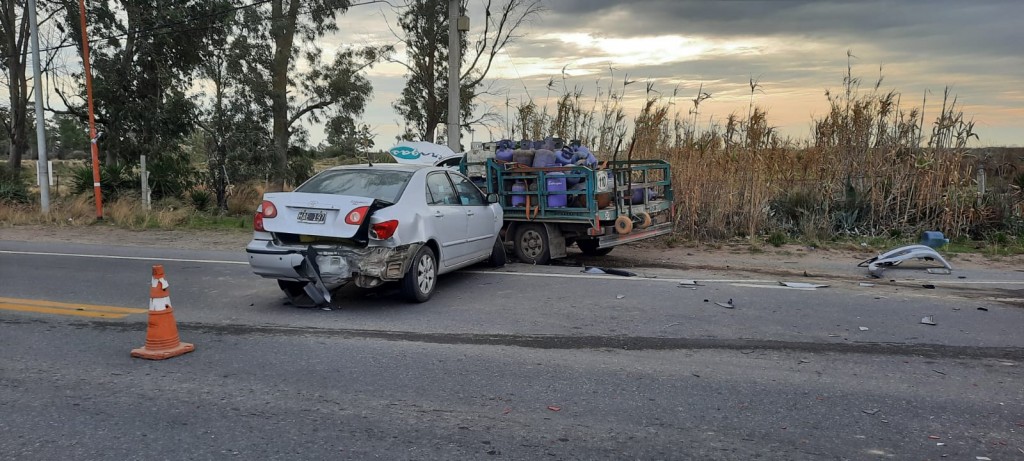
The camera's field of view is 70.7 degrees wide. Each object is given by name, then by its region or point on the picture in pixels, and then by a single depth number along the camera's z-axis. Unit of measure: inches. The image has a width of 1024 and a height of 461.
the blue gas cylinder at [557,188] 414.3
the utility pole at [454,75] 607.8
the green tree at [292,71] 878.4
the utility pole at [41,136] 733.3
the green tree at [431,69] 1080.2
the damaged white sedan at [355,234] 286.8
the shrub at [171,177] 815.1
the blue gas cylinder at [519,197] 428.1
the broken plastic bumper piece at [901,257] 396.5
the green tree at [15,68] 1010.7
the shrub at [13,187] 789.9
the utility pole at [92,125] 705.0
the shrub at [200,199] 829.8
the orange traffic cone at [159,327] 229.0
